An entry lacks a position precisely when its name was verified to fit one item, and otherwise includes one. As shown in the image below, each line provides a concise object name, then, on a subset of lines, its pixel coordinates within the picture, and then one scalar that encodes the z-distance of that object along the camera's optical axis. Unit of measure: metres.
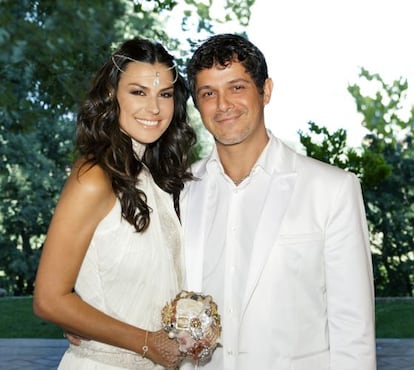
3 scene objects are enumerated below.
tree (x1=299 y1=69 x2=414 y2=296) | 13.06
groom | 2.57
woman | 2.56
